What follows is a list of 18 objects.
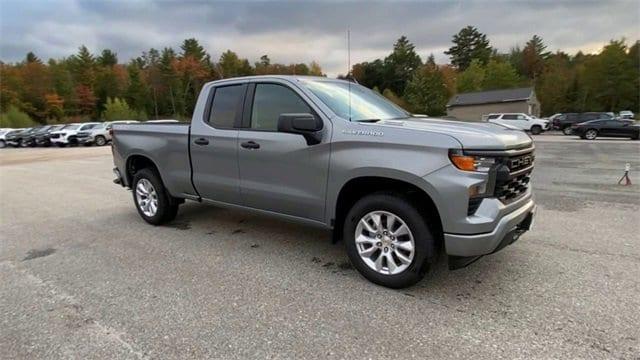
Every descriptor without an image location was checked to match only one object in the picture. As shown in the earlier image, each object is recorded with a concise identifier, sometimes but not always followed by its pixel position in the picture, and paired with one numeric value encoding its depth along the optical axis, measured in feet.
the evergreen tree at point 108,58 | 285.64
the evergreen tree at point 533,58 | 304.09
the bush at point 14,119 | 169.17
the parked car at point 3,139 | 112.89
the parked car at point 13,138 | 109.91
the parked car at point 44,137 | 101.48
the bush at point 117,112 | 204.03
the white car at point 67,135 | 96.73
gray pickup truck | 10.96
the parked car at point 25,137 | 107.04
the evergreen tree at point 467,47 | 313.12
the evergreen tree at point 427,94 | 198.70
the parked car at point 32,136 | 105.19
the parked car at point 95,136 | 96.32
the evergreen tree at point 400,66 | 290.15
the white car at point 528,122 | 110.11
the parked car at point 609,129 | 77.97
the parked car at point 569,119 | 104.80
